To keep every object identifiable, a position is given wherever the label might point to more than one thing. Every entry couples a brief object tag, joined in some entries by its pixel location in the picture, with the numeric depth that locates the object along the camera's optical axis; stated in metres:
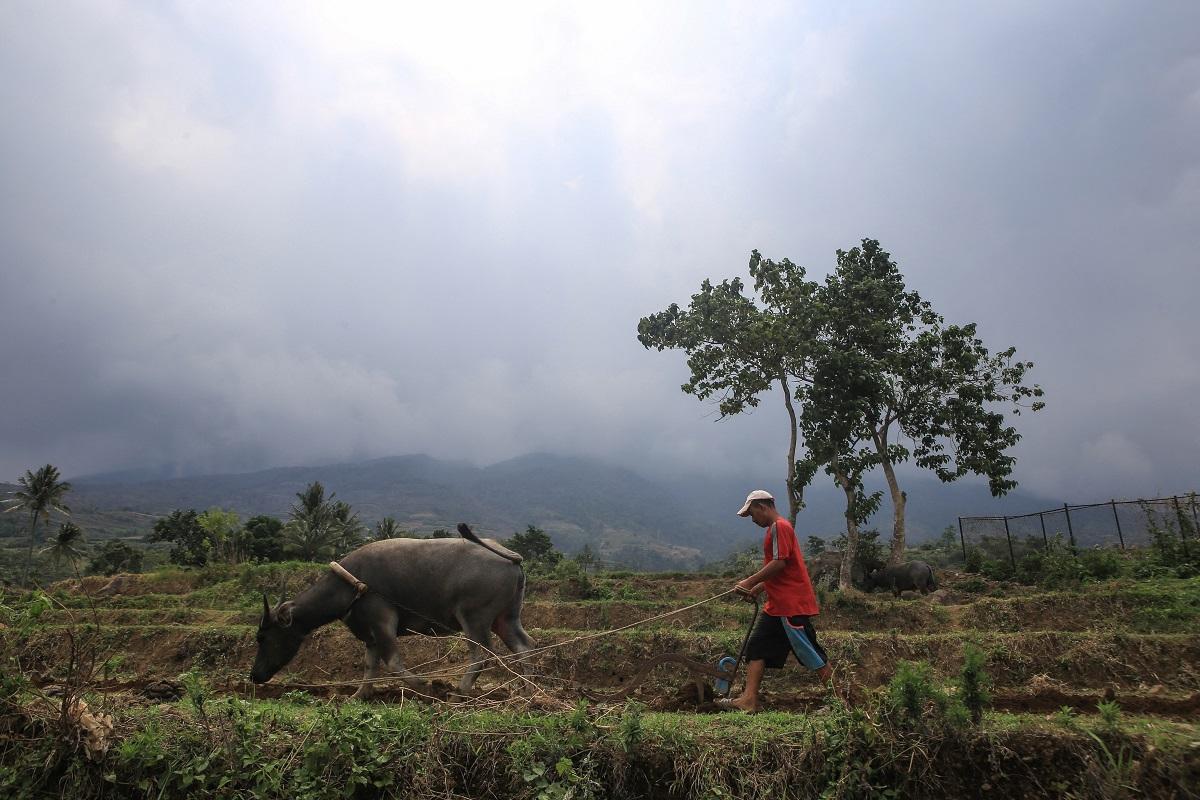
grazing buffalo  17.52
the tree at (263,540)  33.25
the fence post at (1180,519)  14.64
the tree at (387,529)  39.88
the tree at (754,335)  18.69
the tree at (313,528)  35.28
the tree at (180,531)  38.38
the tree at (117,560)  34.04
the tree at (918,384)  18.86
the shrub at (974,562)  20.08
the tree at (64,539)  33.69
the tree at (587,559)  35.41
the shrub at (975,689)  3.69
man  5.42
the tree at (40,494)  38.19
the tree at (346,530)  39.33
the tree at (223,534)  31.34
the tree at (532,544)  38.06
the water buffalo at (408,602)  7.02
